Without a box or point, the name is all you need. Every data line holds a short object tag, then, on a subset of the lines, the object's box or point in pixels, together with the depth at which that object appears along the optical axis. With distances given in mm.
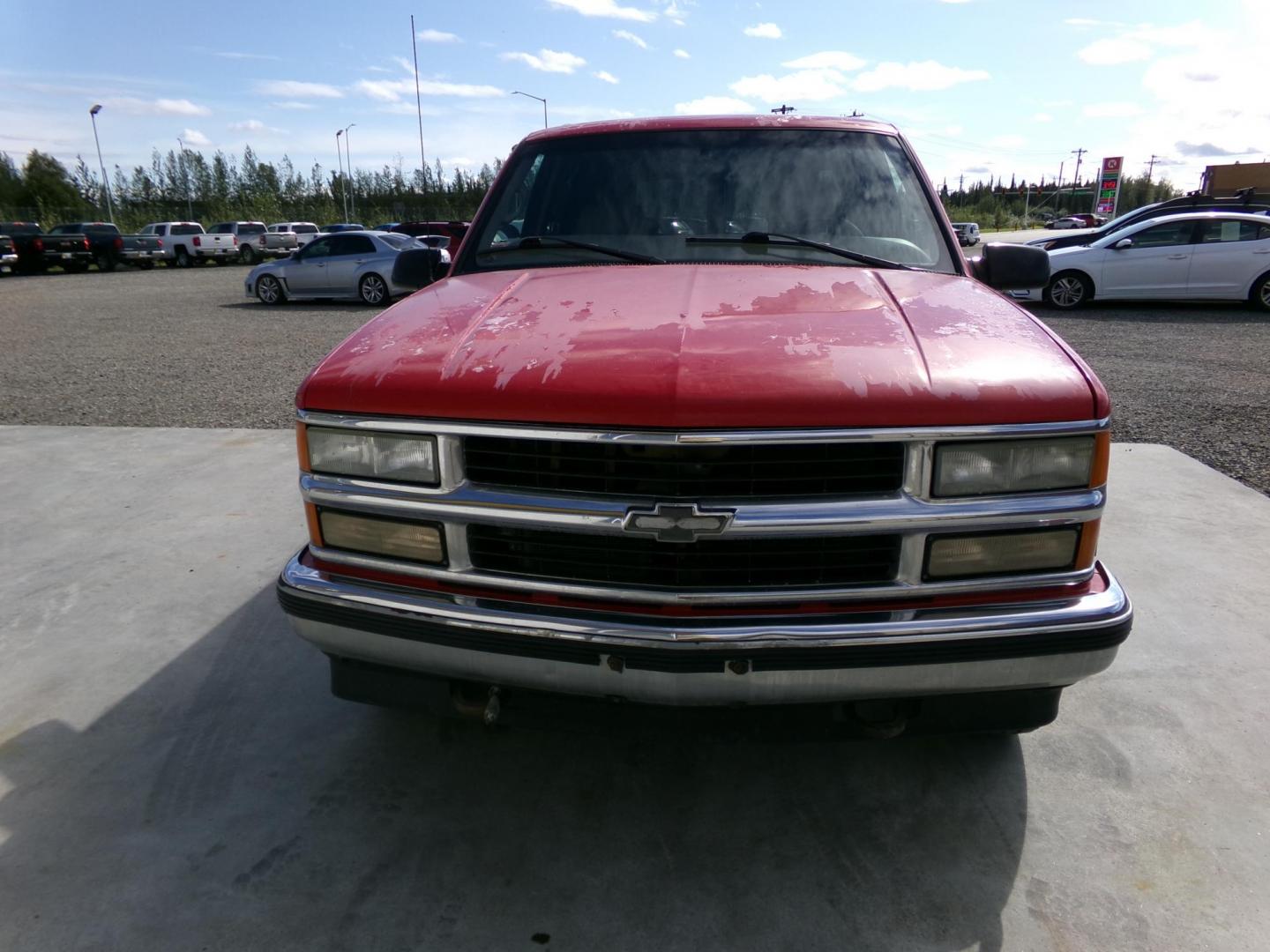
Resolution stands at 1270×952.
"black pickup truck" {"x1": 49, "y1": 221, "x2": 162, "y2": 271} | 28938
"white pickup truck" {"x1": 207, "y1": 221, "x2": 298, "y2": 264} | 32875
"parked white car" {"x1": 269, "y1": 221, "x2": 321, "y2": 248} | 35969
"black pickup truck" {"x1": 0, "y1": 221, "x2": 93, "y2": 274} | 27375
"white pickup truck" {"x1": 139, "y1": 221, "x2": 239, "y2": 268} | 31469
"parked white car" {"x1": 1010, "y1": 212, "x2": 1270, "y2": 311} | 12586
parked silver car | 15773
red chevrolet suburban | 1948
